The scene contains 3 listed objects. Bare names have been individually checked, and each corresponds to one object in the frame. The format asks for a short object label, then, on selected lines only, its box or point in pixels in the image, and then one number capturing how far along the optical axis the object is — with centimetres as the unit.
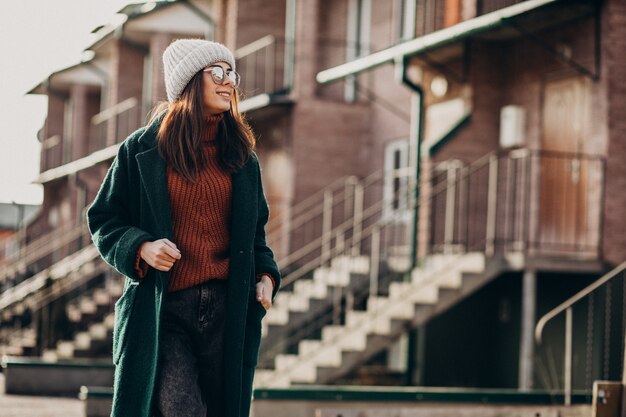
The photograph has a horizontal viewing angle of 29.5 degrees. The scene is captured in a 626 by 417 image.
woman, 425
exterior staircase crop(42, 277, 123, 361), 1789
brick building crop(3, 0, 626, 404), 1300
